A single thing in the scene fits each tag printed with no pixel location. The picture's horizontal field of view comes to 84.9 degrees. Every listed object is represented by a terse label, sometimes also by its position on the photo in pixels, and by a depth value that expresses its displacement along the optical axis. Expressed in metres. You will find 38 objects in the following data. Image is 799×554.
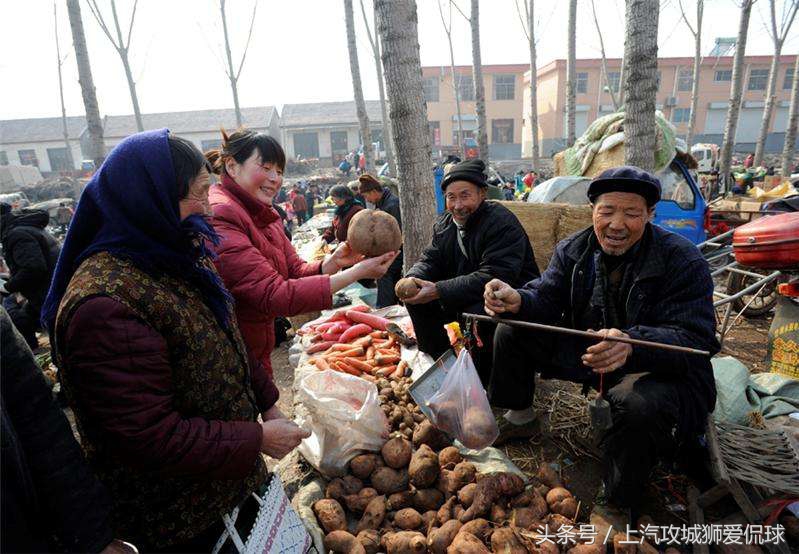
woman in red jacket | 2.10
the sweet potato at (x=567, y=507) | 2.08
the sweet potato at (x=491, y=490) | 2.05
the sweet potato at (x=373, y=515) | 2.11
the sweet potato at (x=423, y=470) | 2.28
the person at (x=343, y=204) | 6.04
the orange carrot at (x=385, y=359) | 3.67
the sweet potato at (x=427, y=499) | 2.25
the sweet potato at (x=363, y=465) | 2.39
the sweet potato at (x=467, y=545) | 1.79
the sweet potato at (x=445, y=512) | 2.09
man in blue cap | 2.09
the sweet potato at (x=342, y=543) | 1.97
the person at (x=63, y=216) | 14.71
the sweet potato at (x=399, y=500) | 2.24
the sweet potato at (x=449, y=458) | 2.38
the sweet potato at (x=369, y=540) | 1.98
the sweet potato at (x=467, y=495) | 2.12
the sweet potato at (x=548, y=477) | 2.27
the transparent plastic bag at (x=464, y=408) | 2.40
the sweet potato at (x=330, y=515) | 2.10
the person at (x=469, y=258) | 3.18
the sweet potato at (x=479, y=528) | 1.93
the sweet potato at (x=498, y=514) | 2.04
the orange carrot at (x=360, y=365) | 3.59
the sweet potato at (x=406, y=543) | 1.90
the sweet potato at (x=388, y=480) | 2.32
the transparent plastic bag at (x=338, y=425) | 2.44
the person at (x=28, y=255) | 4.79
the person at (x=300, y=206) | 14.96
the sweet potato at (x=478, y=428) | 2.40
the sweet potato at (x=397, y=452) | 2.39
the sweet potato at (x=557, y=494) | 2.13
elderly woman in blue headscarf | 1.16
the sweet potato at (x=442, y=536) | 1.92
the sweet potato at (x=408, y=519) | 2.10
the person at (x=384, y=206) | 5.54
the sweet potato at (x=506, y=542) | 1.82
